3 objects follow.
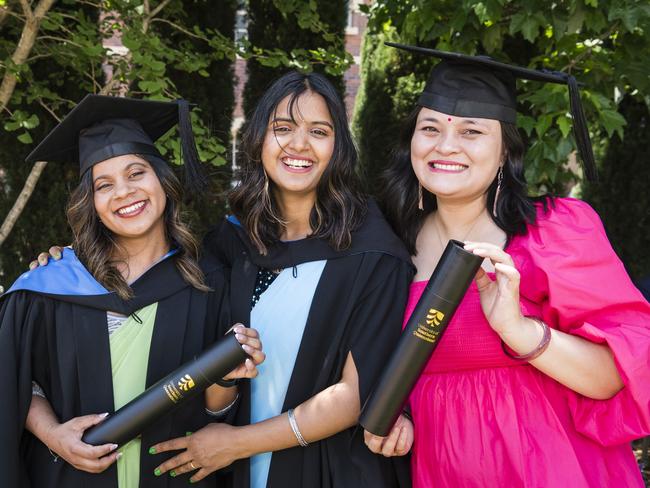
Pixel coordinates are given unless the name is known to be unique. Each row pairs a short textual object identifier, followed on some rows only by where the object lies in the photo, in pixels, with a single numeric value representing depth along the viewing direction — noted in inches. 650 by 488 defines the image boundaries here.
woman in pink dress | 88.7
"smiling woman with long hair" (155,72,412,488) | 97.3
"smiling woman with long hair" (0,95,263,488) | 97.3
